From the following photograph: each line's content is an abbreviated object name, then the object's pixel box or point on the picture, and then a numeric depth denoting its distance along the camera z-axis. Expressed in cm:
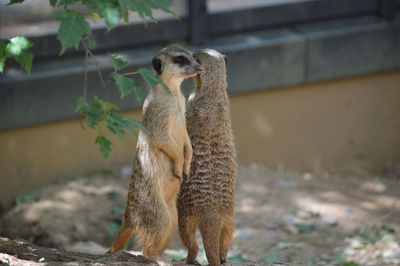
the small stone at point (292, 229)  927
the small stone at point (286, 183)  1100
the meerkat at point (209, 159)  618
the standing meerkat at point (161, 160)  584
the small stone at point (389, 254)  831
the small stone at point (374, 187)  1152
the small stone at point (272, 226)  944
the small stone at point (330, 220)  960
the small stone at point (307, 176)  1186
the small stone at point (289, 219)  957
